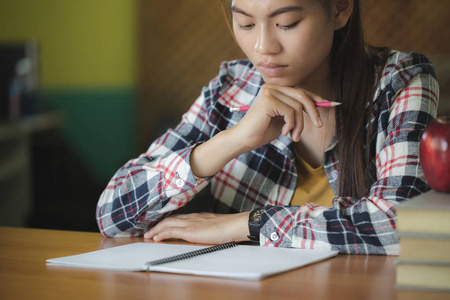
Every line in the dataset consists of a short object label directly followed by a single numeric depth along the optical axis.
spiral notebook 1.00
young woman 1.19
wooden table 0.93
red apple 1.02
